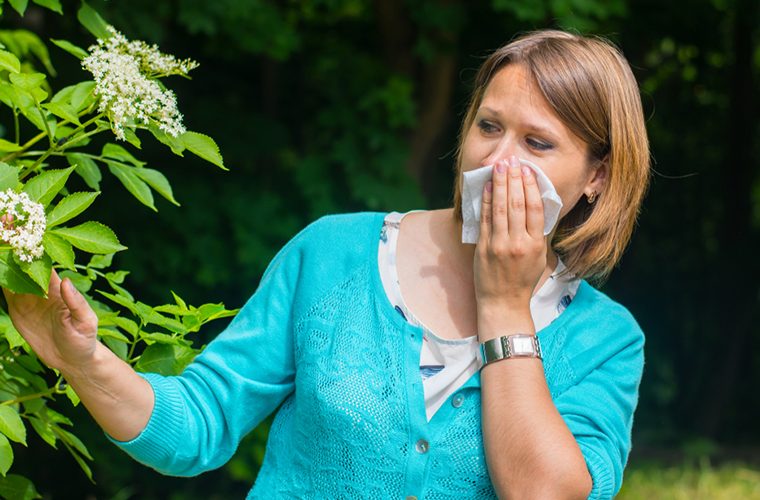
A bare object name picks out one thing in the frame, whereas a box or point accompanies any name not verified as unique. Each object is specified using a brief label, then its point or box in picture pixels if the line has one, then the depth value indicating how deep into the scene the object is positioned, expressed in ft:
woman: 8.99
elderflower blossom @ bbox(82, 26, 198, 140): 8.68
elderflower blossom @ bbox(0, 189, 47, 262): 8.27
